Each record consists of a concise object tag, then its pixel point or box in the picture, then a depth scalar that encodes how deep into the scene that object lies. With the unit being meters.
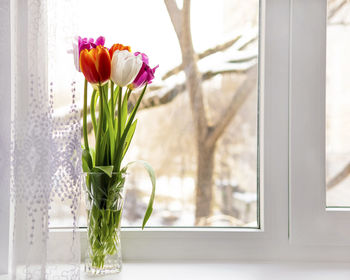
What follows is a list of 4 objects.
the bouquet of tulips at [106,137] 0.88
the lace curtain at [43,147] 0.80
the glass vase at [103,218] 0.92
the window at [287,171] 1.11
